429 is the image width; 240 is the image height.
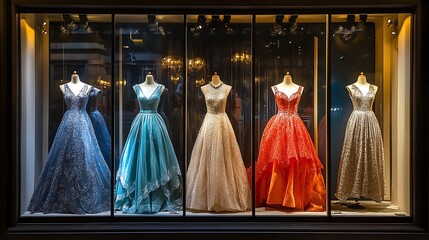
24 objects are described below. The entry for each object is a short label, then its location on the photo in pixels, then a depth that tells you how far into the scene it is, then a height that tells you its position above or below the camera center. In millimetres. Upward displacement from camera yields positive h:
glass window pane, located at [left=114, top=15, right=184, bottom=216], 4227 +61
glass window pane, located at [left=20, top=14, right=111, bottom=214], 4117 +71
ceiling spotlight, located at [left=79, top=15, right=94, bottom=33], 4343 +975
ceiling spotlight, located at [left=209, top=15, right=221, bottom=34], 4336 +965
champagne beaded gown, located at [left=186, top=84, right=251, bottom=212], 4211 -484
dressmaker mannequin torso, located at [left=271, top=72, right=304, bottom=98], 4449 +346
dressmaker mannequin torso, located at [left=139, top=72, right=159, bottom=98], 4422 +343
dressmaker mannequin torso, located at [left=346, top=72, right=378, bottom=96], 4367 +349
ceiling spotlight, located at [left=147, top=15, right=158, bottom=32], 4283 +972
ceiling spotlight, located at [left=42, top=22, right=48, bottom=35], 4443 +913
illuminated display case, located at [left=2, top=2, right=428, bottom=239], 4008 -3
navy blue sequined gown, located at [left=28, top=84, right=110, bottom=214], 4105 -476
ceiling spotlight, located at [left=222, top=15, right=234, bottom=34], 4293 +980
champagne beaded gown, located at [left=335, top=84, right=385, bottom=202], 4227 -345
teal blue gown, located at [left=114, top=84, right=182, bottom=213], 4195 -484
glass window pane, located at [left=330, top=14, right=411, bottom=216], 4203 -9
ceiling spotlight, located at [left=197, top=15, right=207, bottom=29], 4318 +984
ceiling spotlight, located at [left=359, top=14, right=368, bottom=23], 4202 +971
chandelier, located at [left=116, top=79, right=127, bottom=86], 4855 +414
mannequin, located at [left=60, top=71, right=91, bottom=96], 4320 +352
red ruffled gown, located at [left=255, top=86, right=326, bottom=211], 4273 -426
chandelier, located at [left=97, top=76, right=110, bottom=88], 4766 +396
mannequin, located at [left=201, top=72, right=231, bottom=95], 4508 +377
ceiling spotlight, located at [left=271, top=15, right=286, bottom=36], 4318 +956
